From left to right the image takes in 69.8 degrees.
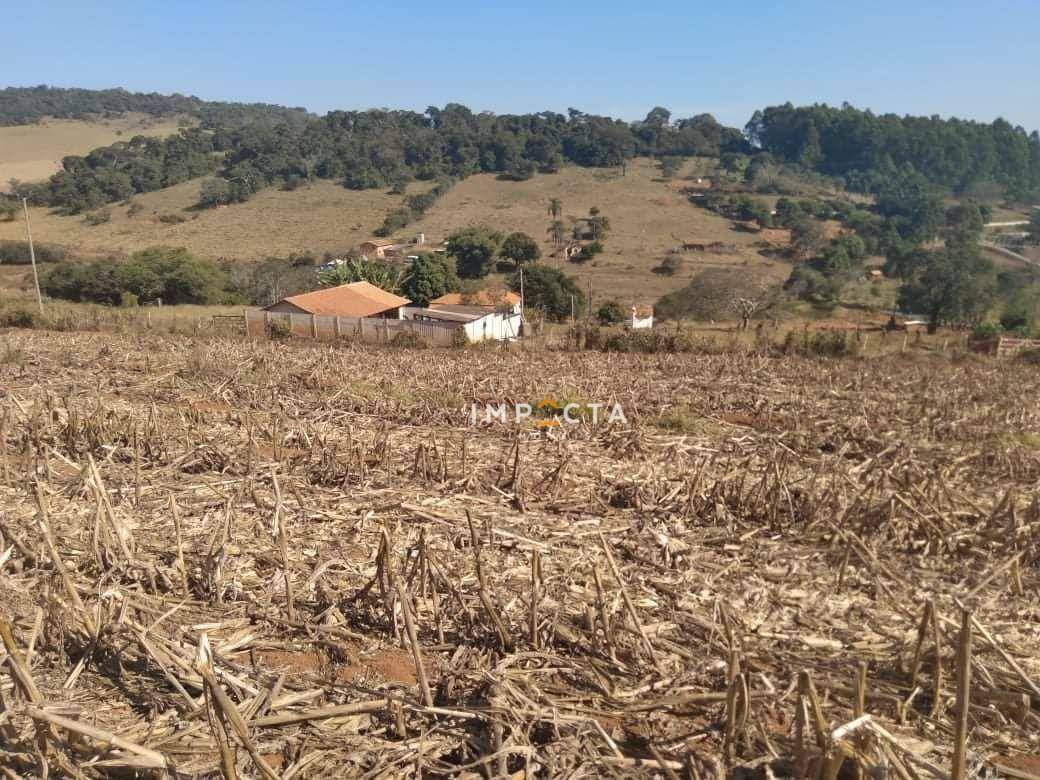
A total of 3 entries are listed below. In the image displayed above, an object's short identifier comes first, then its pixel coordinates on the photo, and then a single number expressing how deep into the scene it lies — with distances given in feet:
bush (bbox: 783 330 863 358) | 66.69
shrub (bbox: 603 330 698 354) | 70.18
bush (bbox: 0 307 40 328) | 76.74
